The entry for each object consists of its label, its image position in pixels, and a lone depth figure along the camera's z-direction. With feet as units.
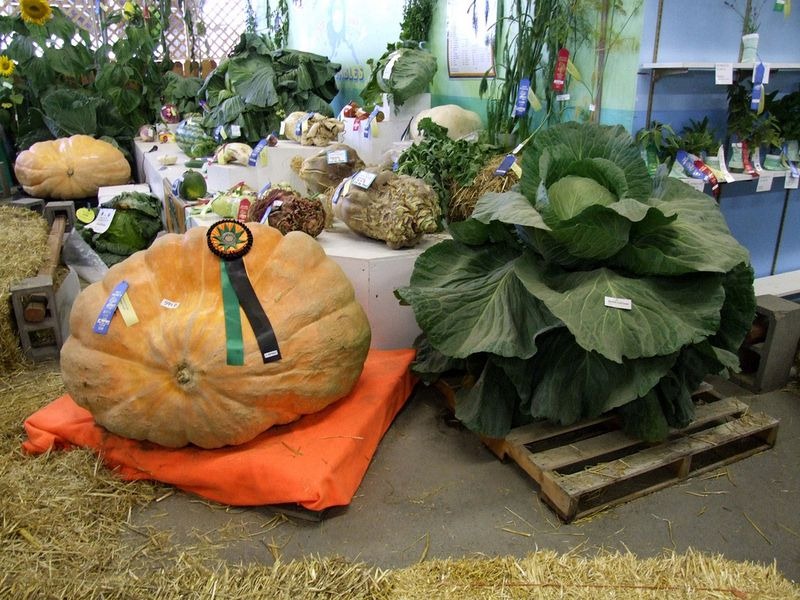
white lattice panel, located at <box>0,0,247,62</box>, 25.57
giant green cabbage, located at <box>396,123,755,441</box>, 5.91
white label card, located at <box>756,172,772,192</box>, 9.91
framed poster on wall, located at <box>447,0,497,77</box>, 12.14
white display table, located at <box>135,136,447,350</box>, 8.28
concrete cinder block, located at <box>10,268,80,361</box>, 8.78
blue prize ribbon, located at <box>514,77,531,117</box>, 10.46
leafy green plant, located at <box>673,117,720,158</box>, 9.42
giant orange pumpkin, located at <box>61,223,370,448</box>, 6.04
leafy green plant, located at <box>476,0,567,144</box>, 10.16
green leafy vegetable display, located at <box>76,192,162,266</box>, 12.51
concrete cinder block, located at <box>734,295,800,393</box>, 8.31
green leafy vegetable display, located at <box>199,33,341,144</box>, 17.11
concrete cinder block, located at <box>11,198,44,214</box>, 14.21
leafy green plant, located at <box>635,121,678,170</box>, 9.23
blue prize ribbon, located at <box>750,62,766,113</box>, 8.80
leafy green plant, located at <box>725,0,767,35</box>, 9.50
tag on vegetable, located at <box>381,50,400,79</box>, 13.52
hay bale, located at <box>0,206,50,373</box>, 8.59
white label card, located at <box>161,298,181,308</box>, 6.27
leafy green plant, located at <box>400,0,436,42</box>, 14.29
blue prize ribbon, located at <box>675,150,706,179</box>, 9.36
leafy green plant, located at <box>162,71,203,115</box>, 21.90
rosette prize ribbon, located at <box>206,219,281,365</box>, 6.13
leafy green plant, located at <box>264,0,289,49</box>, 26.53
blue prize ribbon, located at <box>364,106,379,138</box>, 12.95
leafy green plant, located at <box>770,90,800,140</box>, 10.19
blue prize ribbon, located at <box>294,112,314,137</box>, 13.73
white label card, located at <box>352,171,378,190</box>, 8.67
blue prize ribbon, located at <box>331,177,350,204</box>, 9.15
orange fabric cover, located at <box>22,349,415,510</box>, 5.93
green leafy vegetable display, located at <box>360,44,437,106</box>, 13.26
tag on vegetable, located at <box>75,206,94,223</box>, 12.84
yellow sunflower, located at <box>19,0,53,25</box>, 18.71
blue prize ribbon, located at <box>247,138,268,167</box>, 12.64
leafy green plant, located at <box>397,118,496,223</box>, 9.55
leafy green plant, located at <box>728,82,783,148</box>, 9.74
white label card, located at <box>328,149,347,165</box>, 10.46
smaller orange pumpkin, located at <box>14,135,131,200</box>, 17.11
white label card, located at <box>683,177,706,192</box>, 9.31
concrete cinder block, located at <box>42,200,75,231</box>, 14.16
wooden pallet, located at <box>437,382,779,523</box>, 6.14
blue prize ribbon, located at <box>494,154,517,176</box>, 9.08
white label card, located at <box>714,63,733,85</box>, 8.65
